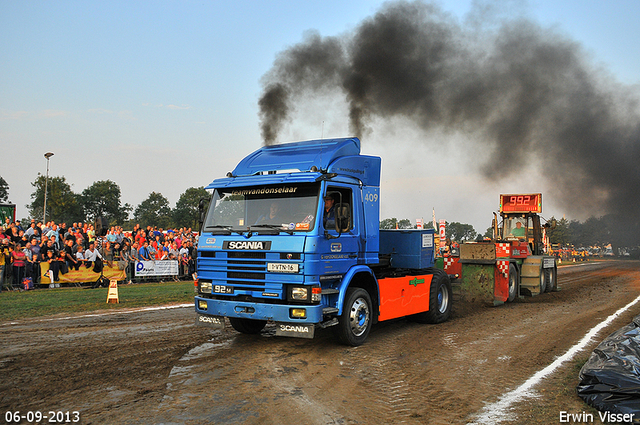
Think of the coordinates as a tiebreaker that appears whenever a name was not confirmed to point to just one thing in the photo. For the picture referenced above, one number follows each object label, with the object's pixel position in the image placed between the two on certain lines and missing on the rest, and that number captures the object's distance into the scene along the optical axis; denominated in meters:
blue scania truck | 6.84
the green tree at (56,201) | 54.38
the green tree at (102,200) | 80.94
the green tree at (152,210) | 89.28
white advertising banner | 18.92
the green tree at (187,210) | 73.69
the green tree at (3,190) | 85.88
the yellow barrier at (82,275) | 16.38
